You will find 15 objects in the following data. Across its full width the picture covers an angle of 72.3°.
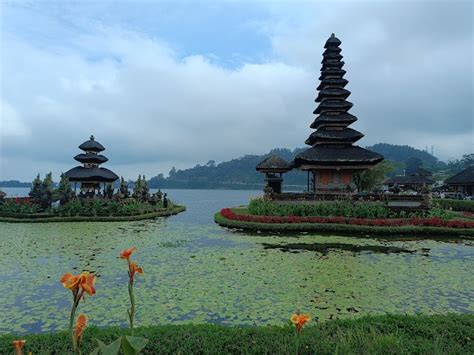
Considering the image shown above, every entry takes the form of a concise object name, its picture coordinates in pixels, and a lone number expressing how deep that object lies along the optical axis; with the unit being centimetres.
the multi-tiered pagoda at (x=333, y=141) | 2734
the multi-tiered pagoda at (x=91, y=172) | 3631
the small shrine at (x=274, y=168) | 3148
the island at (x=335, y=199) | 1917
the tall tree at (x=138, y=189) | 3553
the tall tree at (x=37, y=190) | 2946
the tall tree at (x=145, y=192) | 3594
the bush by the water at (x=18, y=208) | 2656
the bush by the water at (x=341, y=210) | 2159
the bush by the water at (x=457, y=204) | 2956
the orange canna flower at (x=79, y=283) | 185
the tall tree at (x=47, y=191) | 2811
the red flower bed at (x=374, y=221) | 1869
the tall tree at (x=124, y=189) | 3599
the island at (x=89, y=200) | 2612
